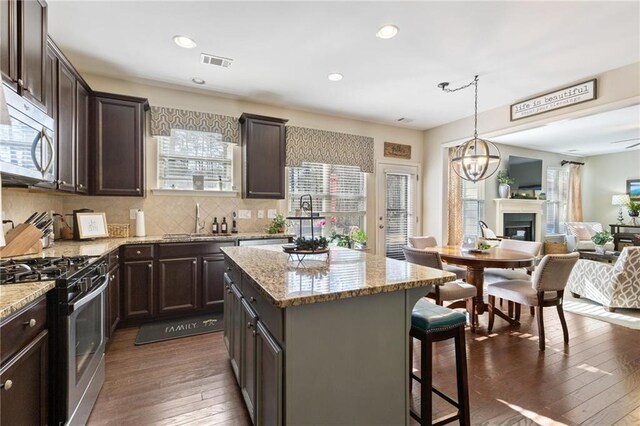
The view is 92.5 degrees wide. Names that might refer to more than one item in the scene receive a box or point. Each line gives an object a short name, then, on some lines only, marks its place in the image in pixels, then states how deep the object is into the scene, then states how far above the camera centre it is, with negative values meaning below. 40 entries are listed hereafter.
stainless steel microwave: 1.75 +0.44
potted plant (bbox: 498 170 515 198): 6.82 +0.68
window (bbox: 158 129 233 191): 4.02 +0.73
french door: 5.61 +0.12
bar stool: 1.65 -0.73
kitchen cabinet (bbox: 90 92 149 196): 3.35 +0.78
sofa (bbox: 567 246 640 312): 3.61 -0.86
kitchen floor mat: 3.11 -1.25
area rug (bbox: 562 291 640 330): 3.52 -1.25
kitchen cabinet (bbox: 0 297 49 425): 1.15 -0.64
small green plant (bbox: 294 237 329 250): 1.95 -0.19
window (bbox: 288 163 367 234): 4.91 +0.37
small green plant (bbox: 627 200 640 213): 7.45 +0.18
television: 7.04 +0.93
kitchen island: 1.30 -0.60
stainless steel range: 1.54 -0.63
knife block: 2.19 -0.19
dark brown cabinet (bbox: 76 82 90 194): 3.03 +0.78
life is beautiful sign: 3.62 +1.46
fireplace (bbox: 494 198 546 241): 6.90 -0.11
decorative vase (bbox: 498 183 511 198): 6.80 +0.52
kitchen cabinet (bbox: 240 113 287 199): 4.14 +0.80
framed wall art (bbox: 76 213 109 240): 3.17 -0.12
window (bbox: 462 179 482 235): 6.54 +0.16
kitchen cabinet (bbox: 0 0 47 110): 1.73 +1.03
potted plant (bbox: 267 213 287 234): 4.36 -0.17
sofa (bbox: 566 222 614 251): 7.30 -0.54
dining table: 3.02 -0.48
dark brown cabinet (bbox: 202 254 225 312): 3.63 -0.81
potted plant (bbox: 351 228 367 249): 5.19 -0.42
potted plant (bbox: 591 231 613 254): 6.40 -0.55
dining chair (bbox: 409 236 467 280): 3.89 -0.45
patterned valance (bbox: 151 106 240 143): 3.86 +1.21
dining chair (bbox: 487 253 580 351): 2.85 -0.73
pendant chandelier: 3.67 +0.66
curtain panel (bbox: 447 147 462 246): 5.90 +0.07
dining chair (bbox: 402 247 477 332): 2.96 -0.75
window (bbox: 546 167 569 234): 8.15 +0.39
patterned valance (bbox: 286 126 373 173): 4.73 +1.07
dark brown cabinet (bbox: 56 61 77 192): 2.63 +0.78
